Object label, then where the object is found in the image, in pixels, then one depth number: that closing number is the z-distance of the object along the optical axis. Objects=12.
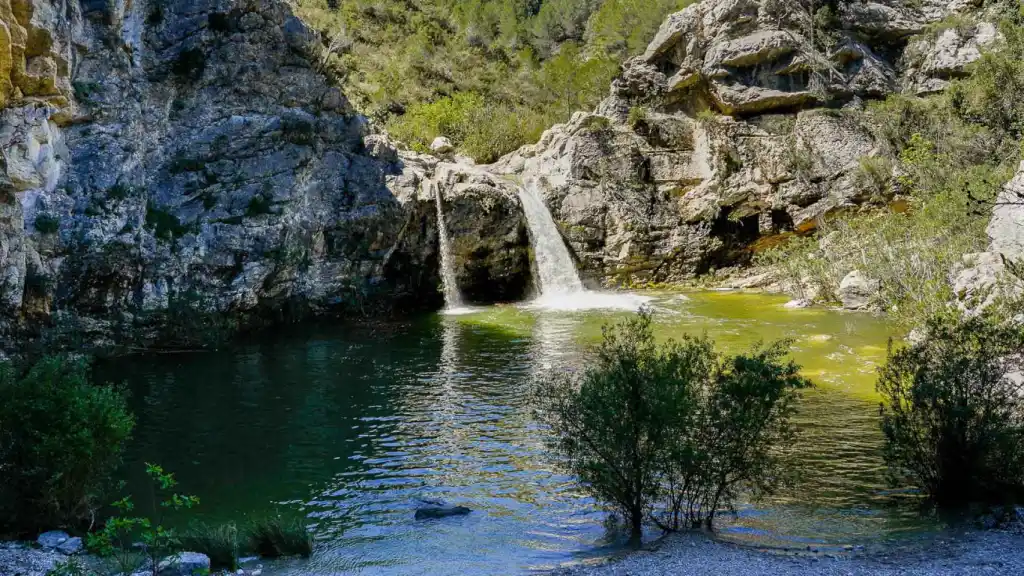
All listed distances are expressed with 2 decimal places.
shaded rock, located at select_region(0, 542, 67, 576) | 9.59
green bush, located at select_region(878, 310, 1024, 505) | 10.69
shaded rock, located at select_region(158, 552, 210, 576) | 9.49
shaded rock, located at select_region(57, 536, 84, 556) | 10.84
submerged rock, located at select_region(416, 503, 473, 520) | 12.53
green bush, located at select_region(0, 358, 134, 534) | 11.09
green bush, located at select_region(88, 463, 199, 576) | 8.81
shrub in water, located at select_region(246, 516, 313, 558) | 11.09
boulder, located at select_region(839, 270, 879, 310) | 32.22
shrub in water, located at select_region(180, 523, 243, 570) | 10.44
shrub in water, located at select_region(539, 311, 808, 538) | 10.35
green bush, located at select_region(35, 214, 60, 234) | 25.85
